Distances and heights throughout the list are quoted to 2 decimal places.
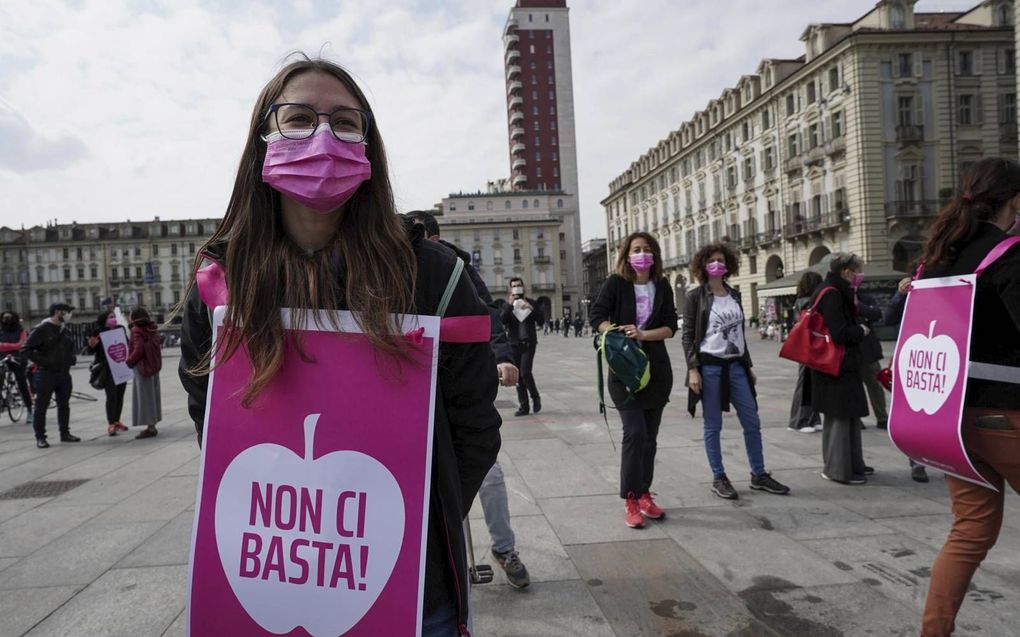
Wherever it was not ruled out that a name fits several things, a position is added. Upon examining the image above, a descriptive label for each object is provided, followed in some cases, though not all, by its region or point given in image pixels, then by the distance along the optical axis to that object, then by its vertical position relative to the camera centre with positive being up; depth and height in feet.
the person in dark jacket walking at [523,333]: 29.27 -1.27
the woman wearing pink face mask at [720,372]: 15.66 -1.86
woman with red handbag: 16.42 -2.68
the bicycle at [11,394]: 34.65 -3.49
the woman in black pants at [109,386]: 28.96 -2.76
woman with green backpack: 13.62 -0.72
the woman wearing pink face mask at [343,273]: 4.74 +0.31
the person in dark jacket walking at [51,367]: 26.53 -1.61
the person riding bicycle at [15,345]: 34.71 -0.78
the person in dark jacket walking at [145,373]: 28.17 -2.15
